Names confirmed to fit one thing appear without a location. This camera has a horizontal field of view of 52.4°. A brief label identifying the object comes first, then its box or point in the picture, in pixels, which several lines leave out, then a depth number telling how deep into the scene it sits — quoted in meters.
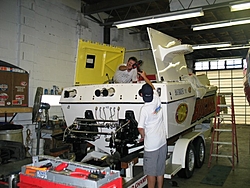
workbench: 4.45
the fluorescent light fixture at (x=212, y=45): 9.80
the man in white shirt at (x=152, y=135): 3.02
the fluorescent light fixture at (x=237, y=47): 11.35
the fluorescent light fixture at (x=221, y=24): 6.79
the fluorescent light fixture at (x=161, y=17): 5.93
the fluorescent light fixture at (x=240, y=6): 5.46
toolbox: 1.56
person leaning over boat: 4.23
